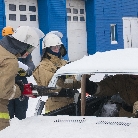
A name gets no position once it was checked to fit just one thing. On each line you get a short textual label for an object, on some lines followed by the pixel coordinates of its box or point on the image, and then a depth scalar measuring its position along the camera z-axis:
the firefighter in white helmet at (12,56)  4.97
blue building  21.08
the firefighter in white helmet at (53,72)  6.30
